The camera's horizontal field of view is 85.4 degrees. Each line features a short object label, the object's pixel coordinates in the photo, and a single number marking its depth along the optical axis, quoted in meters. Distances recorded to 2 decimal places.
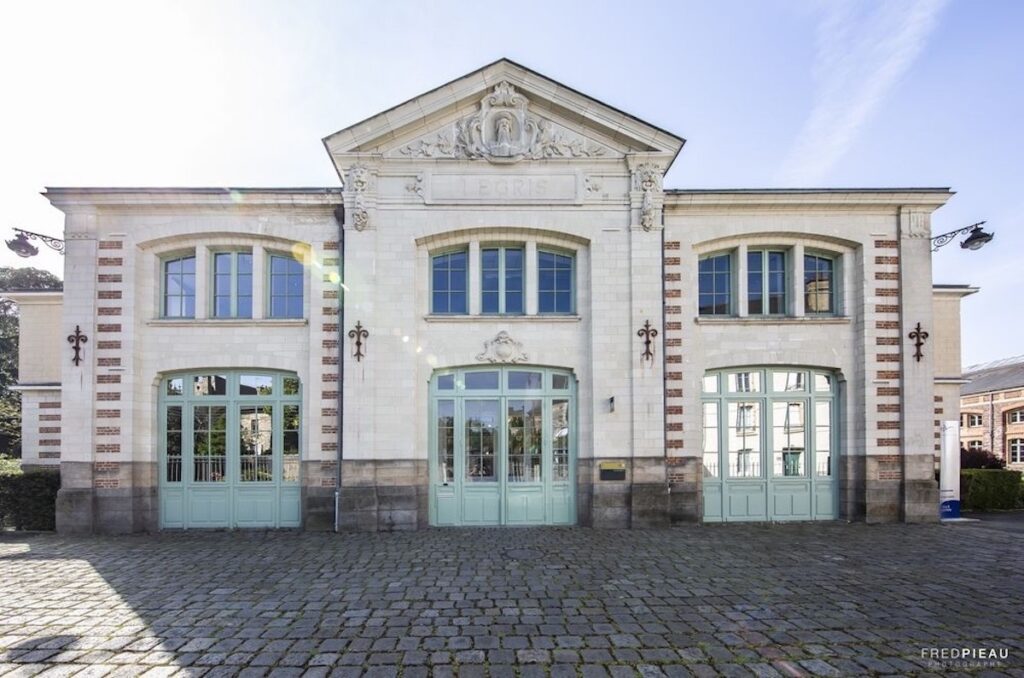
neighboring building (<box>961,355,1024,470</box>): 34.09
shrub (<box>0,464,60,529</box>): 10.62
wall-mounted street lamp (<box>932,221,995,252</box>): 10.74
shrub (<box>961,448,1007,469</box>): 15.94
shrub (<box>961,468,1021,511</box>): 13.00
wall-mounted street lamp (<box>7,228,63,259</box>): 10.69
